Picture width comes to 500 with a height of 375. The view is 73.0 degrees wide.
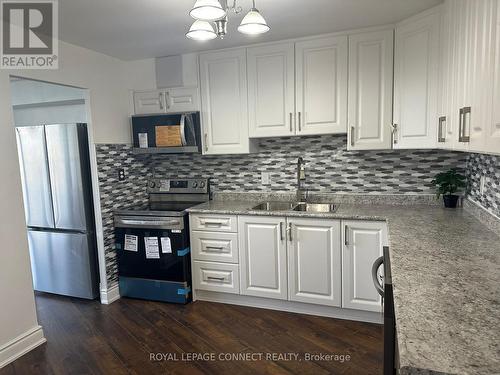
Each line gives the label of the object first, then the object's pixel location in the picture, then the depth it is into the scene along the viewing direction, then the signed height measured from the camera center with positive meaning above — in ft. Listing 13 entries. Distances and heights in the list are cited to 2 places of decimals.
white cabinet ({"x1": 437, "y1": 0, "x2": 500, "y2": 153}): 4.02 +0.97
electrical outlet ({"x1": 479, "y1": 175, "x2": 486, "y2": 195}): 7.29 -0.95
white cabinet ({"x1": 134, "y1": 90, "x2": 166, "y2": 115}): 10.90 +1.61
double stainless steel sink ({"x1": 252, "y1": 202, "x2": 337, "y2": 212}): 10.23 -1.83
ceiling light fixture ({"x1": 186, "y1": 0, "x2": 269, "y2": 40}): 5.07 +2.11
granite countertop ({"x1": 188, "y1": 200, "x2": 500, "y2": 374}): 2.67 -1.68
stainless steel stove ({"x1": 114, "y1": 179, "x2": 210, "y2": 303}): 9.88 -3.03
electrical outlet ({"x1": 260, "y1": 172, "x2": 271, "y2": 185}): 10.96 -0.98
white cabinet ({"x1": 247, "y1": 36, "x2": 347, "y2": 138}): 9.09 +1.65
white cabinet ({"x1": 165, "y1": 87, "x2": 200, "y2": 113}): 10.50 +1.60
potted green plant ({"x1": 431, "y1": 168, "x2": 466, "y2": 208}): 8.50 -1.09
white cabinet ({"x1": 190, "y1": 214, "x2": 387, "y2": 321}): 8.51 -3.13
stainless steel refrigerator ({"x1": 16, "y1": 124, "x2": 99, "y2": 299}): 10.04 -1.52
